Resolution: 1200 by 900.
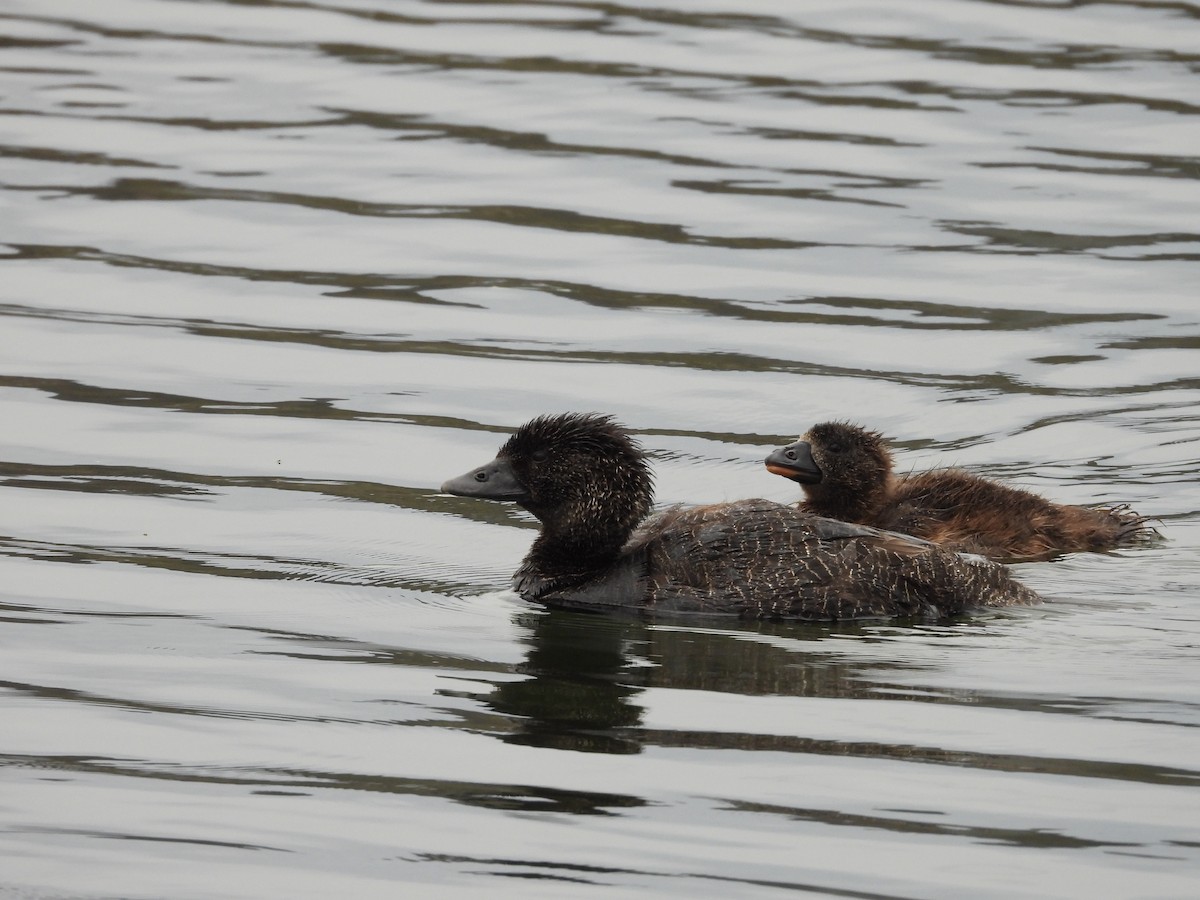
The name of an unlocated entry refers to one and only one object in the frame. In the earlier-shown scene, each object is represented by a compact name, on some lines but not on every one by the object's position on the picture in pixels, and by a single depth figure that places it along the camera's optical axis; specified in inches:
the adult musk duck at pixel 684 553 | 720.3
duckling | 807.7
